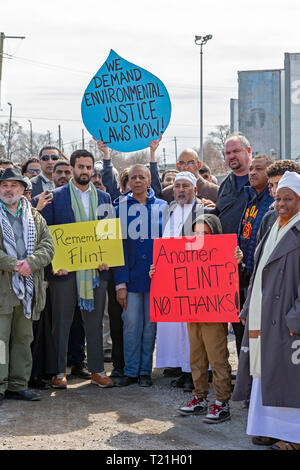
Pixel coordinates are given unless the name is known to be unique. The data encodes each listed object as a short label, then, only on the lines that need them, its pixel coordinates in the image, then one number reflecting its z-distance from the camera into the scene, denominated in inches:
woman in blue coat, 279.0
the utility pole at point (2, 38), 917.6
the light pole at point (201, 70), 1423.0
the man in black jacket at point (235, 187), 259.4
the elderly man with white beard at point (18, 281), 252.4
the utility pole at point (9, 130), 2010.3
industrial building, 1683.1
